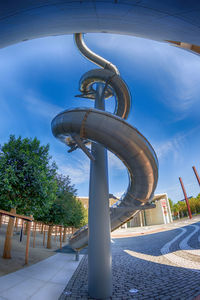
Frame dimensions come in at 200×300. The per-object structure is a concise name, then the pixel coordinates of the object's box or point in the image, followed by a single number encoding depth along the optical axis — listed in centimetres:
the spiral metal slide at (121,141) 521
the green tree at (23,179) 813
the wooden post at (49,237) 1556
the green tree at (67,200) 1464
